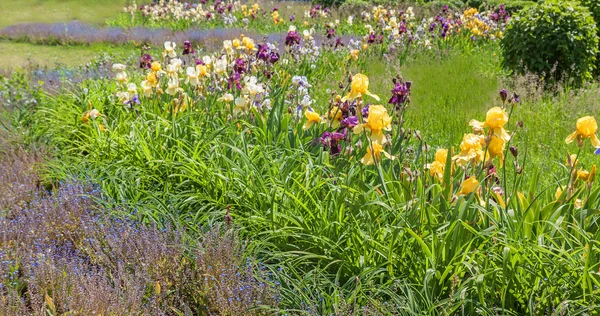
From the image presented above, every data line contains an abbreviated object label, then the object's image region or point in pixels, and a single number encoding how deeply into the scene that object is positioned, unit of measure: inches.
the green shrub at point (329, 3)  733.4
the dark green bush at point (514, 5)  603.3
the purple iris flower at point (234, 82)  191.7
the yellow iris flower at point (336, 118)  148.7
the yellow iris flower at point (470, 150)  110.4
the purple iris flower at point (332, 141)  131.0
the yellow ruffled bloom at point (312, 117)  143.6
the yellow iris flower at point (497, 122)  101.9
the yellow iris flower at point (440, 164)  120.2
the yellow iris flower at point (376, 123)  110.2
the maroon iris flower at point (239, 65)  193.6
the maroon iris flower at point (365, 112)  141.9
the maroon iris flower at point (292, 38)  224.4
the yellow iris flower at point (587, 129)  105.9
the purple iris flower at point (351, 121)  133.3
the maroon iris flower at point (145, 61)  213.2
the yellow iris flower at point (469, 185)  108.3
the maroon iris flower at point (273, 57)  206.3
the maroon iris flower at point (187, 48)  209.5
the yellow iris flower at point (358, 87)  121.7
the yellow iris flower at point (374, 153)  118.6
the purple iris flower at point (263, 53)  204.2
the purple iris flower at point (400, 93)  136.2
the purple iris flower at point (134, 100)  187.2
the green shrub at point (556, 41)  292.4
